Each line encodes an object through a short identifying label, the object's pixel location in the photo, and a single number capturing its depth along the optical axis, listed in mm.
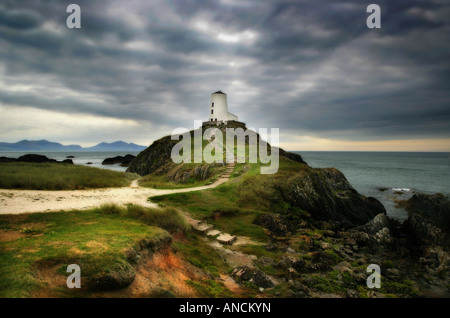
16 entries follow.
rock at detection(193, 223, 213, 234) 15147
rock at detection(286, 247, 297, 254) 14155
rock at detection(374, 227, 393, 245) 19625
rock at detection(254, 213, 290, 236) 17516
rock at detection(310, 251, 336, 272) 12555
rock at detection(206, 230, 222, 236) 15020
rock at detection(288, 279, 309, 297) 10023
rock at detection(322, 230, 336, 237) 19547
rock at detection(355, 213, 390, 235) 21147
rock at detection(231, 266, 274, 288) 9984
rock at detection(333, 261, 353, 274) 12672
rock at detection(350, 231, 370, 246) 18969
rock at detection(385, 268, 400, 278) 14102
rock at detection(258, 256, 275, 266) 12148
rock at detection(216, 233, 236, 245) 14289
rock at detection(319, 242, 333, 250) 15995
